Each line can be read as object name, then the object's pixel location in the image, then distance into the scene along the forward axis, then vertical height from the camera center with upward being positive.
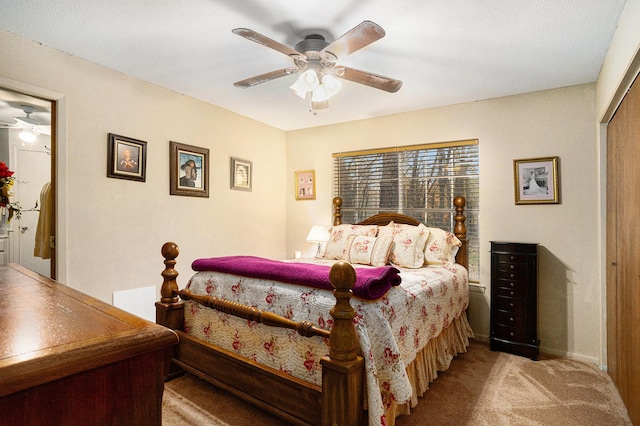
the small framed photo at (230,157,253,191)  3.98 +0.50
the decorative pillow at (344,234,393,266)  3.20 -0.35
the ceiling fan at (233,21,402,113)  1.99 +0.96
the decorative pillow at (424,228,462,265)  3.19 -0.34
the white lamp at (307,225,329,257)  4.09 -0.27
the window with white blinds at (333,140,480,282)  3.53 +0.35
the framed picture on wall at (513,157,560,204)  3.09 +0.30
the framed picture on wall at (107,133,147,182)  2.82 +0.50
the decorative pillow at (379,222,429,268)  3.13 -0.31
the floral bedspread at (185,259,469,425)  1.65 -0.66
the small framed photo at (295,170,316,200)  4.55 +0.40
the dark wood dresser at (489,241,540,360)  2.91 -0.76
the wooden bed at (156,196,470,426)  1.53 -0.85
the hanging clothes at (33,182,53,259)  2.57 -0.10
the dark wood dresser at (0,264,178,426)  0.58 -0.28
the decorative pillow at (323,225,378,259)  3.60 -0.25
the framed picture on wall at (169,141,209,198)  3.32 +0.47
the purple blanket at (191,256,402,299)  1.73 -0.35
